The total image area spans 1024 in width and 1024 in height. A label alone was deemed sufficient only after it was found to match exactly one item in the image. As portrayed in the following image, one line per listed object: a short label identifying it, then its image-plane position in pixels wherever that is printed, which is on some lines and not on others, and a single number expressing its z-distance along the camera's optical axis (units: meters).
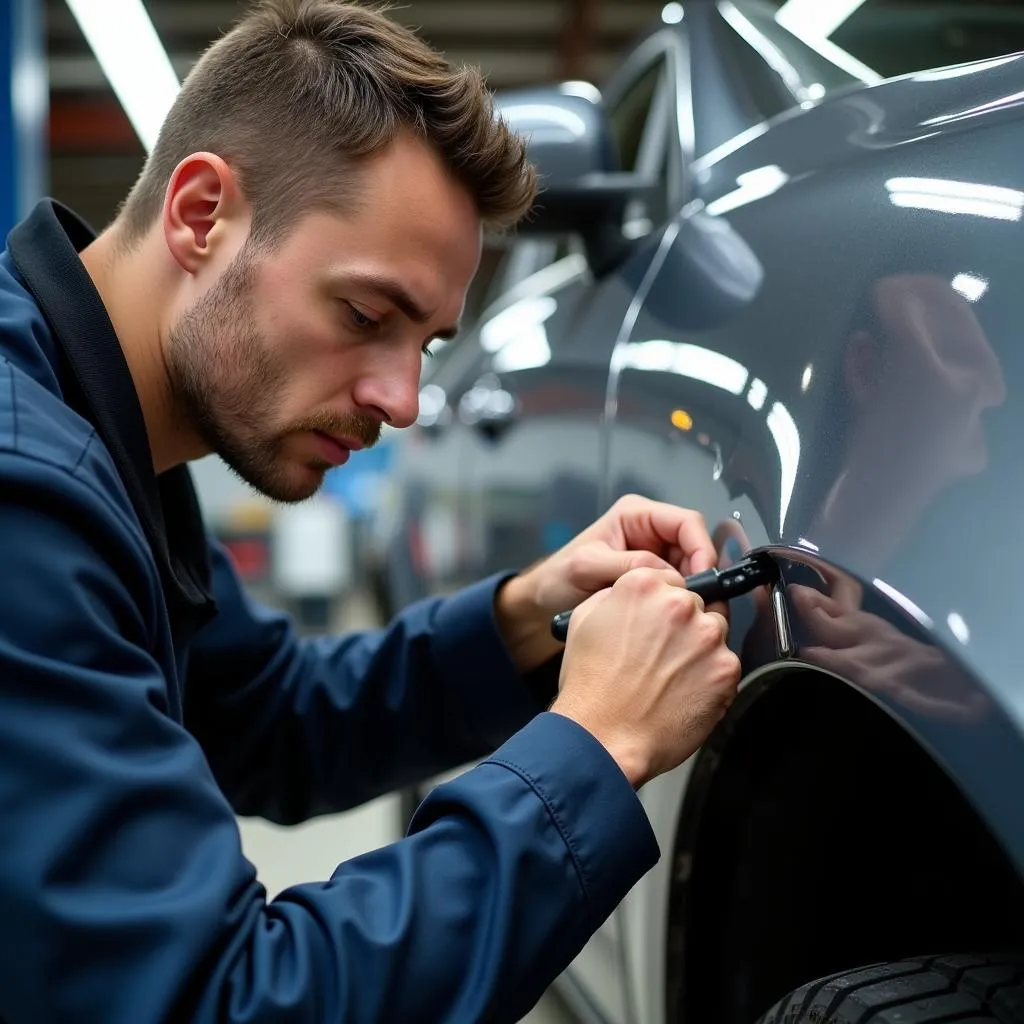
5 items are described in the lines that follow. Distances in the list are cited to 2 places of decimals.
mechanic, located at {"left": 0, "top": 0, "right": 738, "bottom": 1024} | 0.69
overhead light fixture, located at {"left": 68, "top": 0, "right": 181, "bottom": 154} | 3.26
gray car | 0.62
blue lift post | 3.12
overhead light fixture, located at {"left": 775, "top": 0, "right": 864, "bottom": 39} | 1.39
